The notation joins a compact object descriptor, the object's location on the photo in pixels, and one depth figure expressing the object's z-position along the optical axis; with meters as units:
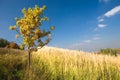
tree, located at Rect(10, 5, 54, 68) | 3.76
